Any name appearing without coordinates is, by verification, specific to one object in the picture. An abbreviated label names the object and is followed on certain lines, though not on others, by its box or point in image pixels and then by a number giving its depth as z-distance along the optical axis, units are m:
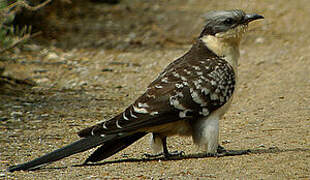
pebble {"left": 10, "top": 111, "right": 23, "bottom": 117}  14.98
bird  10.48
